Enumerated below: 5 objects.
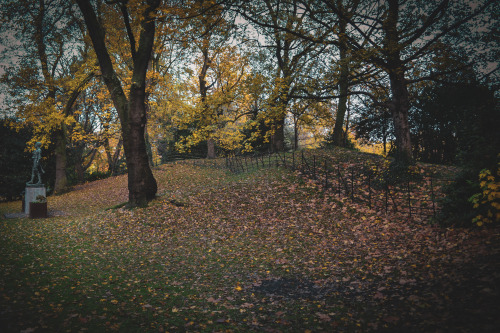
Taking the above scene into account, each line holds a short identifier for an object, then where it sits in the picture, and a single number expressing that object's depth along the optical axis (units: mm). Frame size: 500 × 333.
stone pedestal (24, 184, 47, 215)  13719
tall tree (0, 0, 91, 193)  16688
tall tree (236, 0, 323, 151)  11604
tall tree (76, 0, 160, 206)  10844
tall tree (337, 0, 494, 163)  9938
